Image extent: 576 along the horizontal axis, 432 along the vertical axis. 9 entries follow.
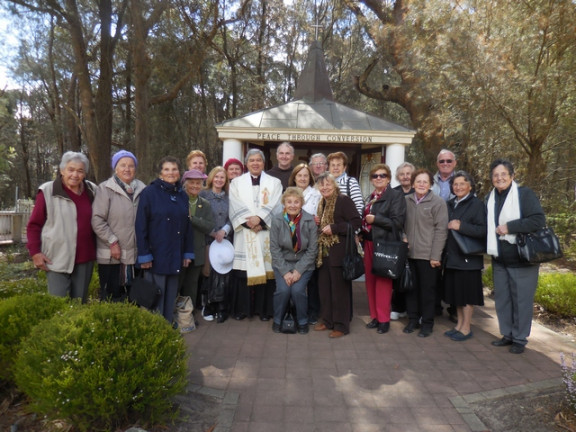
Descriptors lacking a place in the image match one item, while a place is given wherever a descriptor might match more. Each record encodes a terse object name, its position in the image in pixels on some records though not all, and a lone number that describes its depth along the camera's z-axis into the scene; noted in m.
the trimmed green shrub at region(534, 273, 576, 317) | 5.66
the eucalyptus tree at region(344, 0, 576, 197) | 8.67
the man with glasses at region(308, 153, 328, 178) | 5.39
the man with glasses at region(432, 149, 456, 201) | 5.36
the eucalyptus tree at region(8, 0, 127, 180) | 10.33
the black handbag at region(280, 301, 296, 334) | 4.80
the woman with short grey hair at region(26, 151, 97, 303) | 3.74
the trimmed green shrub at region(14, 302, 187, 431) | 2.44
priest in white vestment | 5.09
